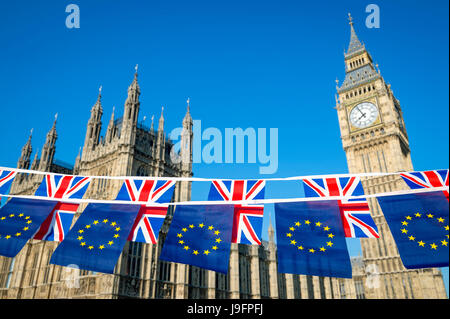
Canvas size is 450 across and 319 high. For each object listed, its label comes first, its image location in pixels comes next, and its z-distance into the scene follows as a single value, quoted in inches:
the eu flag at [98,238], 409.1
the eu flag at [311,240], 374.9
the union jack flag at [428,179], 407.5
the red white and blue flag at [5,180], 469.1
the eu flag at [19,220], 427.5
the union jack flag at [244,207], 429.7
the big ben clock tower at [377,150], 1866.4
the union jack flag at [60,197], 453.7
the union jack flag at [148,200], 436.8
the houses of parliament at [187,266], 1317.7
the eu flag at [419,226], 367.2
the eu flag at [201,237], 404.5
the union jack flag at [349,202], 422.6
